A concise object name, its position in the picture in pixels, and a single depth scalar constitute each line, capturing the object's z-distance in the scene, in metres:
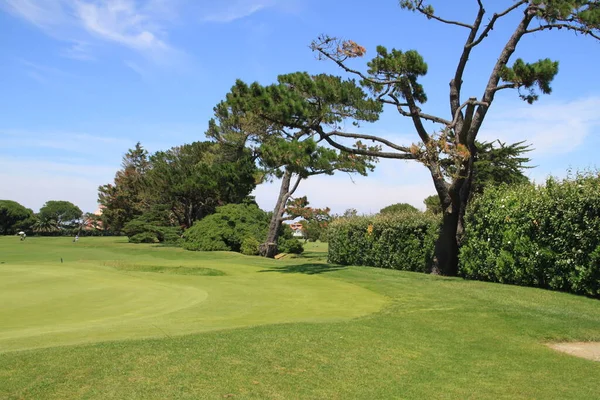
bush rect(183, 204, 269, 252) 36.16
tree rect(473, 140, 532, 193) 34.84
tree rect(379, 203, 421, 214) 69.19
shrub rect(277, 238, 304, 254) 35.94
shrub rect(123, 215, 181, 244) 46.81
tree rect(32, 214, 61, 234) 86.25
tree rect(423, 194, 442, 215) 42.89
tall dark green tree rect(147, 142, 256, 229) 38.31
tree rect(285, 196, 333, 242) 33.19
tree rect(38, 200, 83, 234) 91.32
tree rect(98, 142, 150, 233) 61.22
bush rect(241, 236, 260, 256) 34.59
